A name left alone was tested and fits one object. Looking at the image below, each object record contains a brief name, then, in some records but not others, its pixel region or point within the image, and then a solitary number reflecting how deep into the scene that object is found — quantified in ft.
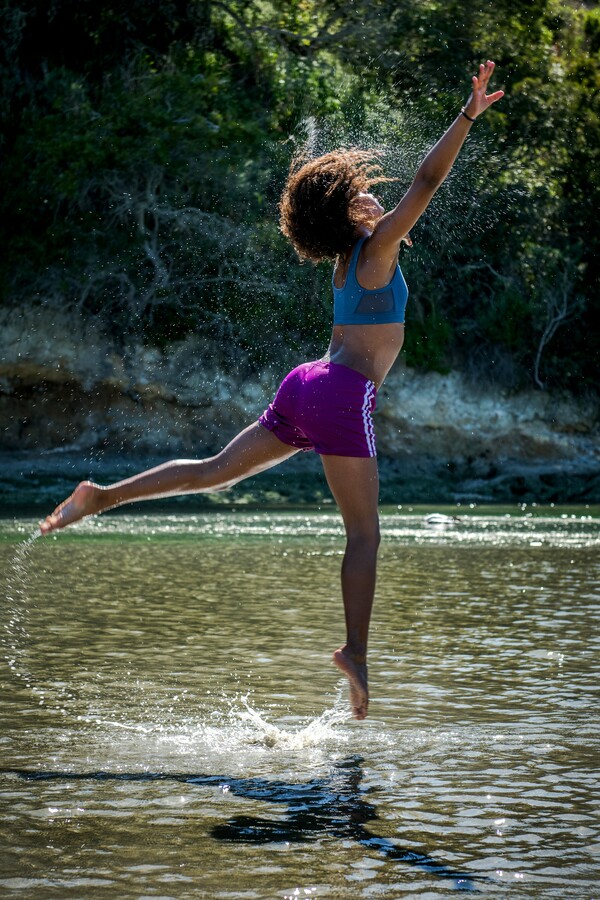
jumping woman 15.78
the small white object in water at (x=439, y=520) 63.36
